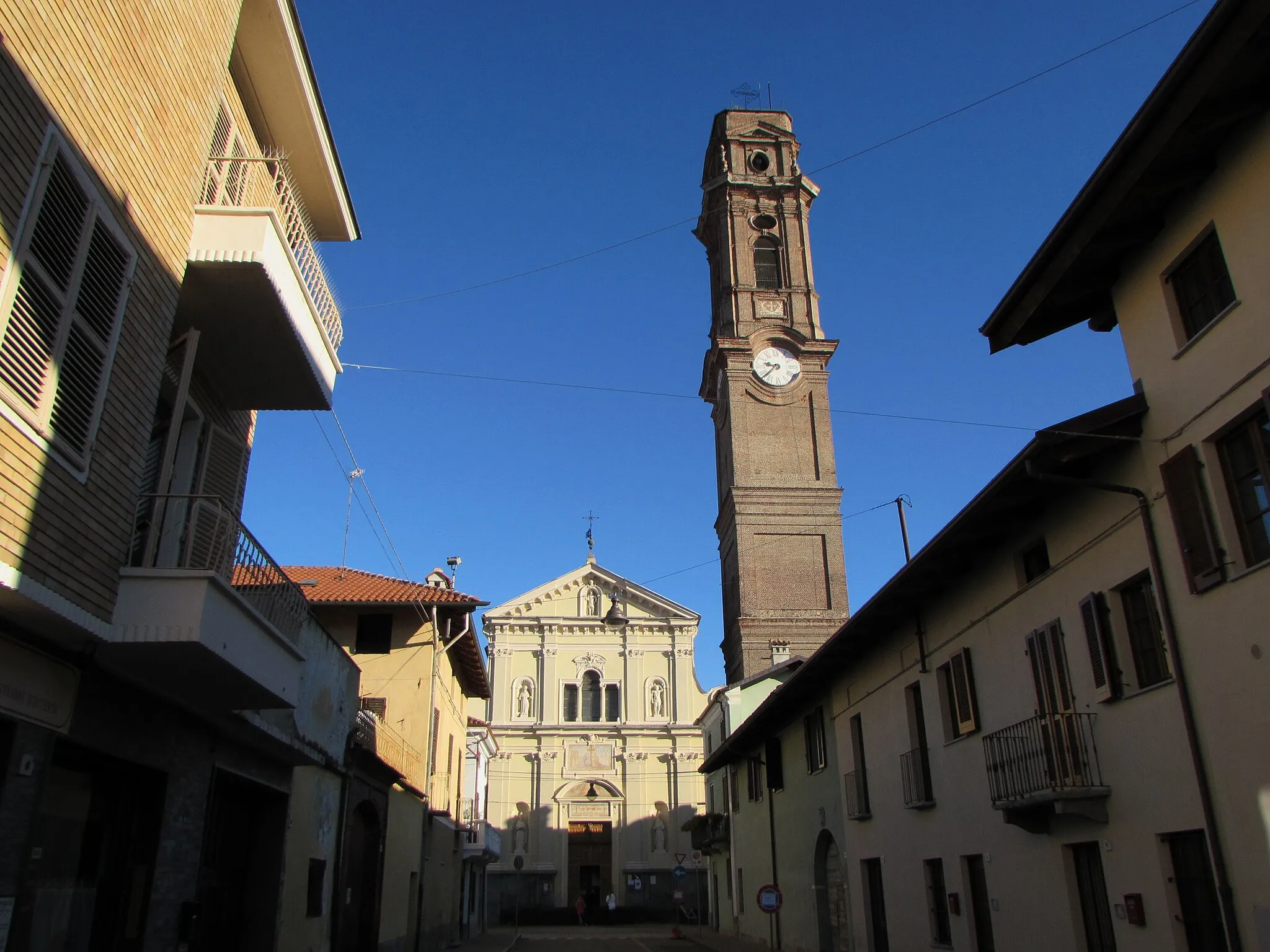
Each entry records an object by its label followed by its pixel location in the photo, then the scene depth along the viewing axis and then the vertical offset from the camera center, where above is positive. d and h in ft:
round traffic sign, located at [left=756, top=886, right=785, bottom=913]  66.87 -1.33
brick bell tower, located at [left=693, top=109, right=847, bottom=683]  153.99 +72.59
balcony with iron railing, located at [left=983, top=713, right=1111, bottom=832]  34.14 +3.32
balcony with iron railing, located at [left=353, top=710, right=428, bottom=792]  59.82 +8.41
